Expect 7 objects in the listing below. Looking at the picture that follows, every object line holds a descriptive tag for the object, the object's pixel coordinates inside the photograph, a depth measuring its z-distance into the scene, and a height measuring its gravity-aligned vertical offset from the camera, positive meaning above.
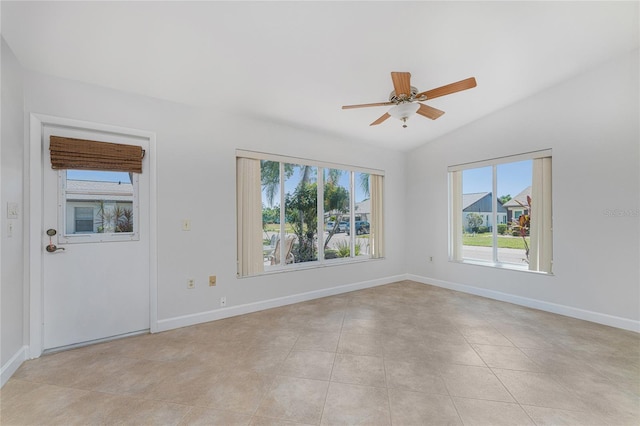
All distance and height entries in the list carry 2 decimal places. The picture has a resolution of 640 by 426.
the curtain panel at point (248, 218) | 3.57 -0.05
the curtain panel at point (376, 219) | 5.04 -0.10
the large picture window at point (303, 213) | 3.62 +0.01
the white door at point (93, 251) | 2.55 -0.37
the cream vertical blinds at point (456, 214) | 4.74 -0.03
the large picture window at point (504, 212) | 3.71 +0.01
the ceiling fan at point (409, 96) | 2.19 +1.04
